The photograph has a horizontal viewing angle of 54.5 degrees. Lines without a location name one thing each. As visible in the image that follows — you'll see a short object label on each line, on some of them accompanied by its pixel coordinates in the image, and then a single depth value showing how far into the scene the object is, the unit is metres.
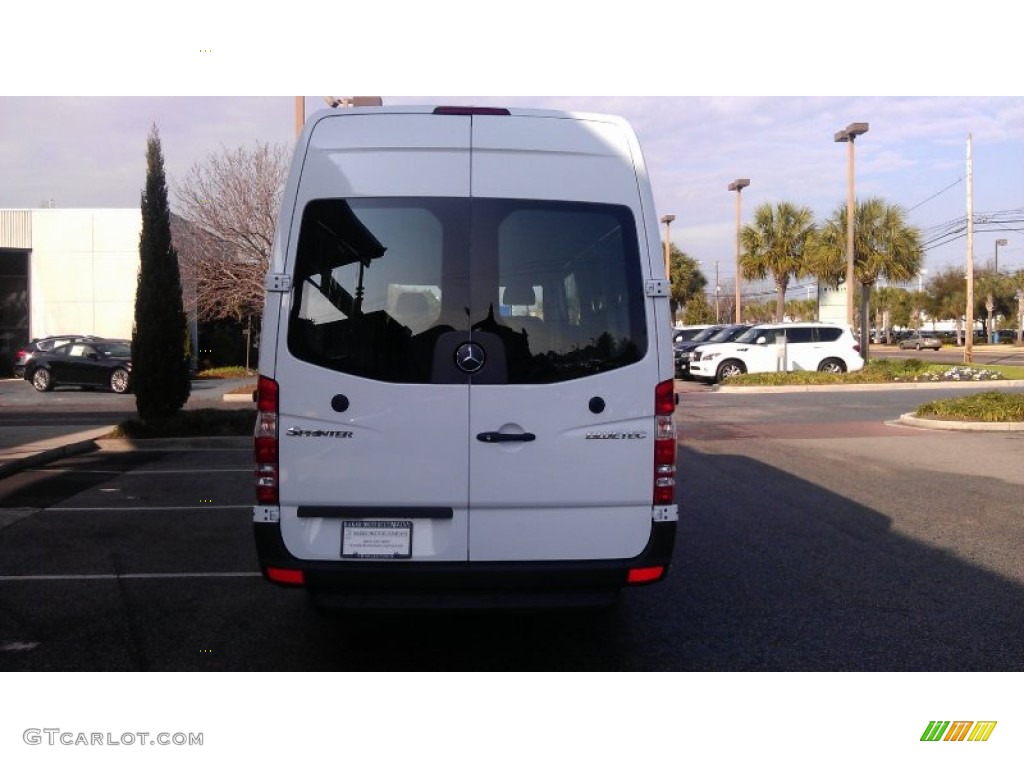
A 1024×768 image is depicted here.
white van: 4.62
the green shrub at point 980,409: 16.77
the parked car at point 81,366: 27.36
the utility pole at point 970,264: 35.50
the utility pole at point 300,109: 19.20
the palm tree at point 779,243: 41.19
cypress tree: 15.40
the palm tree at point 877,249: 37.59
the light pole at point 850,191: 31.23
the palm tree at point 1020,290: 77.62
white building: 35.25
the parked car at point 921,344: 60.53
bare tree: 25.55
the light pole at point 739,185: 41.34
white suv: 29.17
